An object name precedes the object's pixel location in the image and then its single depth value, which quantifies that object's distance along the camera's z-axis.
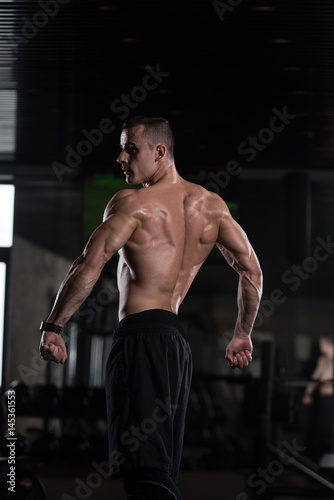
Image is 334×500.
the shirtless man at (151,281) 4.71
